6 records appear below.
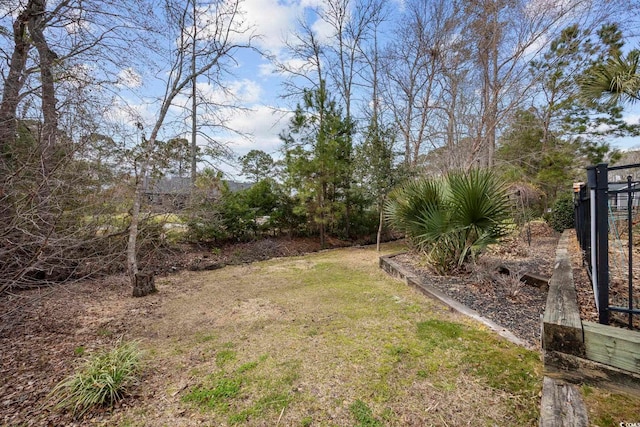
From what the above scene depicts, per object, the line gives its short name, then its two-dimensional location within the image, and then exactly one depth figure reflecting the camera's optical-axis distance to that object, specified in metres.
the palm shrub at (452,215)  3.49
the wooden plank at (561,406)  1.30
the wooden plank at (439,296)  2.34
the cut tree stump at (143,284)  4.02
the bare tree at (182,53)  4.29
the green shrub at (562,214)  8.16
